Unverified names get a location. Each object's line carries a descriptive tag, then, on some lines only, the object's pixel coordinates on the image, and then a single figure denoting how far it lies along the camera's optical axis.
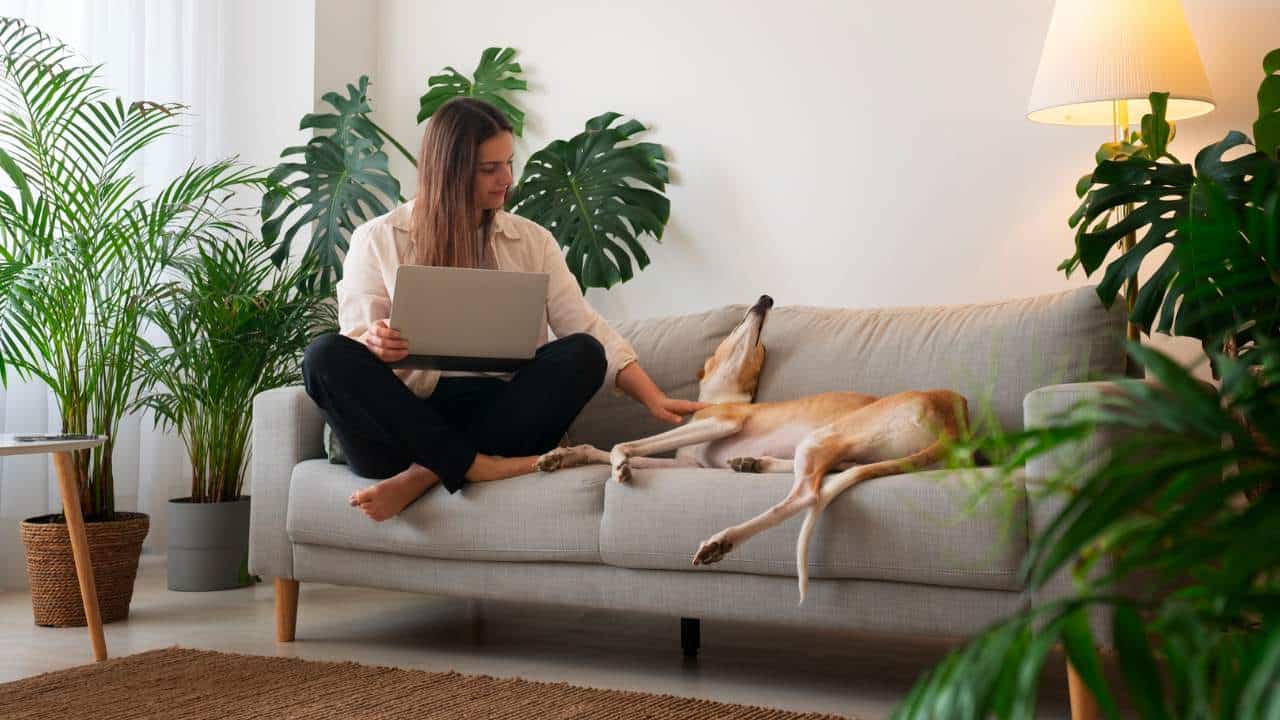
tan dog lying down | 2.21
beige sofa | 2.10
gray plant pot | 3.57
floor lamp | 2.89
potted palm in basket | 3.09
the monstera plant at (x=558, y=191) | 3.92
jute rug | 2.08
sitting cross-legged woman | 2.51
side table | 2.52
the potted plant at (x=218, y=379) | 3.55
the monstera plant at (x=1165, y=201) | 2.22
